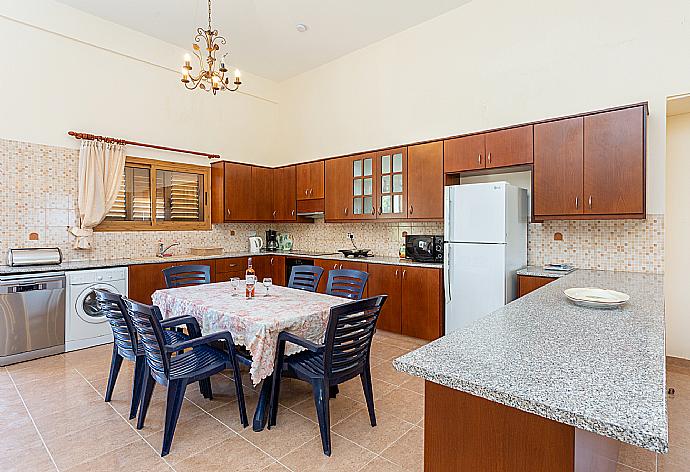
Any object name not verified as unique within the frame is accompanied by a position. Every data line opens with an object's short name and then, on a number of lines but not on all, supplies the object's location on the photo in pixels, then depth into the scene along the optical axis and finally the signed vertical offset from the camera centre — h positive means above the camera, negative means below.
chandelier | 3.17 +1.48
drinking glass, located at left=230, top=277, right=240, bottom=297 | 3.30 -0.40
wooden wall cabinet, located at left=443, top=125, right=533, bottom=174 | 3.69 +0.88
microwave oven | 4.36 -0.13
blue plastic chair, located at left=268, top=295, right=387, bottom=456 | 2.19 -0.76
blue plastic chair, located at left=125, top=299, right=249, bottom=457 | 2.15 -0.80
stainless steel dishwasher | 3.59 -0.77
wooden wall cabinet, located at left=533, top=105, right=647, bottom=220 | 3.11 +0.61
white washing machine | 3.98 -0.73
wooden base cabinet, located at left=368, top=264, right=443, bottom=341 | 4.14 -0.69
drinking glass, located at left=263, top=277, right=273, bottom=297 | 3.17 -0.38
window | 5.02 +0.53
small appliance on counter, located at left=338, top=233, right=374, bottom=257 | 5.21 -0.21
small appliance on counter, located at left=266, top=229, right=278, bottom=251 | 6.57 -0.06
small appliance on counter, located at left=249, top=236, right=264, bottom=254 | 6.17 -0.12
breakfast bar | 0.88 -0.39
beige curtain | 4.50 +0.62
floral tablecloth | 2.29 -0.51
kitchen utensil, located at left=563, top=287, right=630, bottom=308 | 1.94 -0.32
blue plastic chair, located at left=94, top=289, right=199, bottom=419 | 2.46 -0.70
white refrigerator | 3.63 -0.09
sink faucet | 5.24 -0.19
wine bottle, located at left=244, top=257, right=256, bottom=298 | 3.01 -0.37
